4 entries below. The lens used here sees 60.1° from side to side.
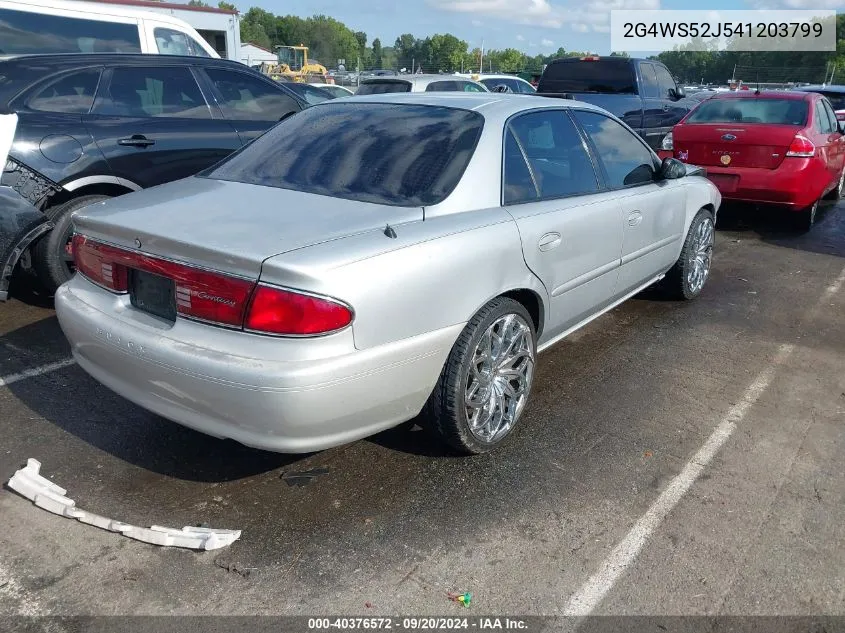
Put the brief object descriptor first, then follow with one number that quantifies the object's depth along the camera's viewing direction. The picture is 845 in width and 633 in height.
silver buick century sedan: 2.51
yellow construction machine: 36.75
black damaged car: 4.57
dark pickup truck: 11.16
